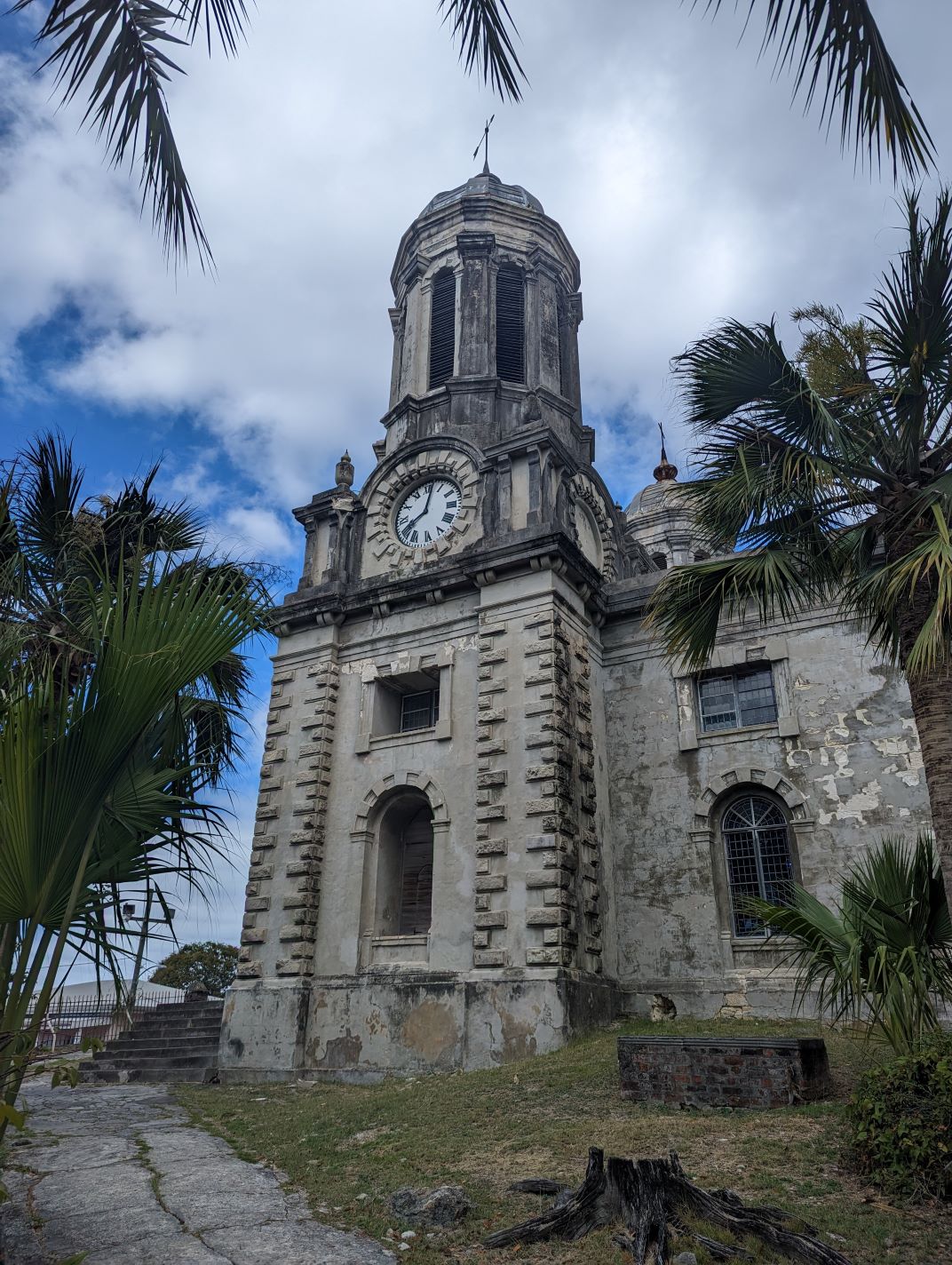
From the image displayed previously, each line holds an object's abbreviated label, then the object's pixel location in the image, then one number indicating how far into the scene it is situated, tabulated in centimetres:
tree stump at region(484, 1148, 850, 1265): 508
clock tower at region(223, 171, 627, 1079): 1505
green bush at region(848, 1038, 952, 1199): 628
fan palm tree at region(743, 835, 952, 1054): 742
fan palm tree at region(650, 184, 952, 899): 835
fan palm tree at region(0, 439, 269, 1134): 429
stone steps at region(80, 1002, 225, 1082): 1689
